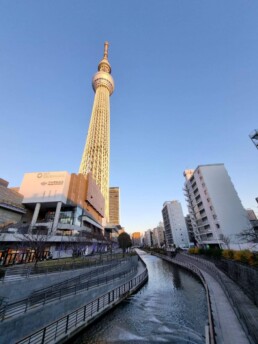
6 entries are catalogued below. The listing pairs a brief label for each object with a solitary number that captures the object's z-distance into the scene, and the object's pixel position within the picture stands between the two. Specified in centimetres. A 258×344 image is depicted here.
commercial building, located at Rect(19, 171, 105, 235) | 4917
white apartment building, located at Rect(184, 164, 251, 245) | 5328
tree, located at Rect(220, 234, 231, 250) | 4524
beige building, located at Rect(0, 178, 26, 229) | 4035
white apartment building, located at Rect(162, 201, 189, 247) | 10766
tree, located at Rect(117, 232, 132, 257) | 6734
